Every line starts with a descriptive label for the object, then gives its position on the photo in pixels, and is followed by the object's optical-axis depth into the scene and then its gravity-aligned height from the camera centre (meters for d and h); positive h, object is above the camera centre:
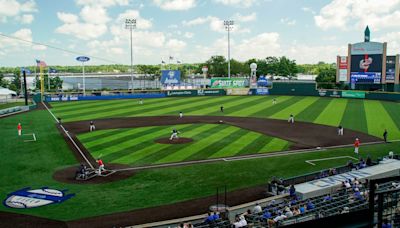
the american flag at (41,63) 80.62 +3.87
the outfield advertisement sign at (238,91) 92.69 -2.15
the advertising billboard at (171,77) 95.00 +1.25
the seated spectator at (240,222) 15.13 -5.74
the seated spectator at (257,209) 16.95 -5.81
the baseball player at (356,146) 30.75 -5.21
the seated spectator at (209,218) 16.19 -5.93
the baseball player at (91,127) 43.11 -5.28
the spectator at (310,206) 16.45 -5.46
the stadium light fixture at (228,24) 95.91 +14.98
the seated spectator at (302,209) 15.88 -5.45
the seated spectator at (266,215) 15.50 -5.56
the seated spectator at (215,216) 16.28 -5.86
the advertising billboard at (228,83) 95.25 -0.14
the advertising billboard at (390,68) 75.12 +3.13
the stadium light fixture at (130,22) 85.58 +13.63
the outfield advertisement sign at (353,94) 76.19 -2.24
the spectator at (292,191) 19.53 -5.68
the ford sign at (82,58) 81.31 +5.04
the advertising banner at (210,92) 92.00 -2.42
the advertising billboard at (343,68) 80.06 +3.27
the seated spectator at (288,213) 15.41 -5.43
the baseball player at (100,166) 26.24 -5.97
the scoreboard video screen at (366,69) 75.69 +2.98
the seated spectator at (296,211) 15.73 -5.48
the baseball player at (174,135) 37.09 -5.27
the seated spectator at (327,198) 17.21 -5.35
